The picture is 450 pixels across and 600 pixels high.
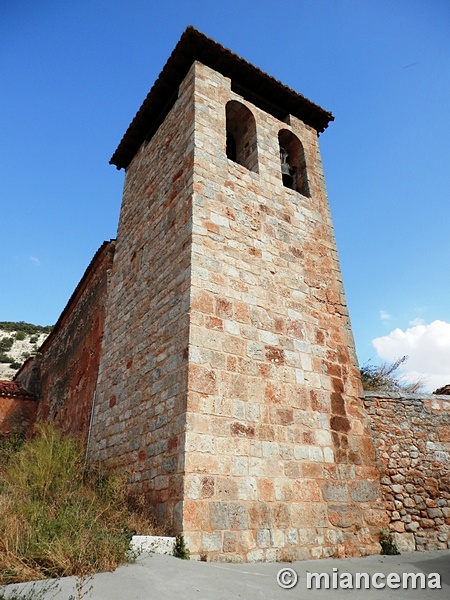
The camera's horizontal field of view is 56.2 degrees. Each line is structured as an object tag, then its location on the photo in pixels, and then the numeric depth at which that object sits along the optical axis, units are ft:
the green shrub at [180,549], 12.34
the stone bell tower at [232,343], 14.42
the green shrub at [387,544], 16.56
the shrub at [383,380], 32.62
